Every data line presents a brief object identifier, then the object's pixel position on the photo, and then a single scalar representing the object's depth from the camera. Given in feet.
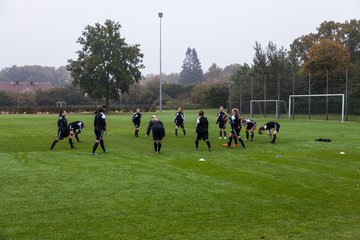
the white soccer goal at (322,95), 134.66
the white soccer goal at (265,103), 162.79
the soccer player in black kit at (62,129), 59.21
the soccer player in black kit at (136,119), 81.10
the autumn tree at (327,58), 202.80
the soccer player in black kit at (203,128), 57.31
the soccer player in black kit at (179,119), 79.00
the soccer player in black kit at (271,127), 65.51
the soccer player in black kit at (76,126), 67.64
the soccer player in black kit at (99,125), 53.16
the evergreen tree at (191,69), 585.22
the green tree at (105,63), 239.50
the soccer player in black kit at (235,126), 60.90
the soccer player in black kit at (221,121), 74.38
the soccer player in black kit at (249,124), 69.77
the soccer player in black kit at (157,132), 54.90
